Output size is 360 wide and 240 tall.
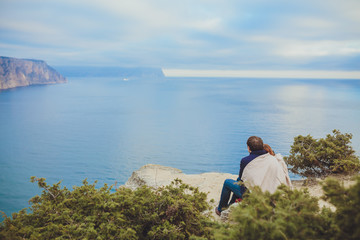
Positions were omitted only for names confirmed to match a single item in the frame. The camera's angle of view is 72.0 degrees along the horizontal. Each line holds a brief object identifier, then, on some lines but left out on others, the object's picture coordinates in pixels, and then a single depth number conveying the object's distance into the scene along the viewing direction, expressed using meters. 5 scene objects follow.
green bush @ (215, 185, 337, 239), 2.69
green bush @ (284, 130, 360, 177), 9.58
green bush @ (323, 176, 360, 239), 2.51
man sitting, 5.43
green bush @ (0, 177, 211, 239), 4.38
